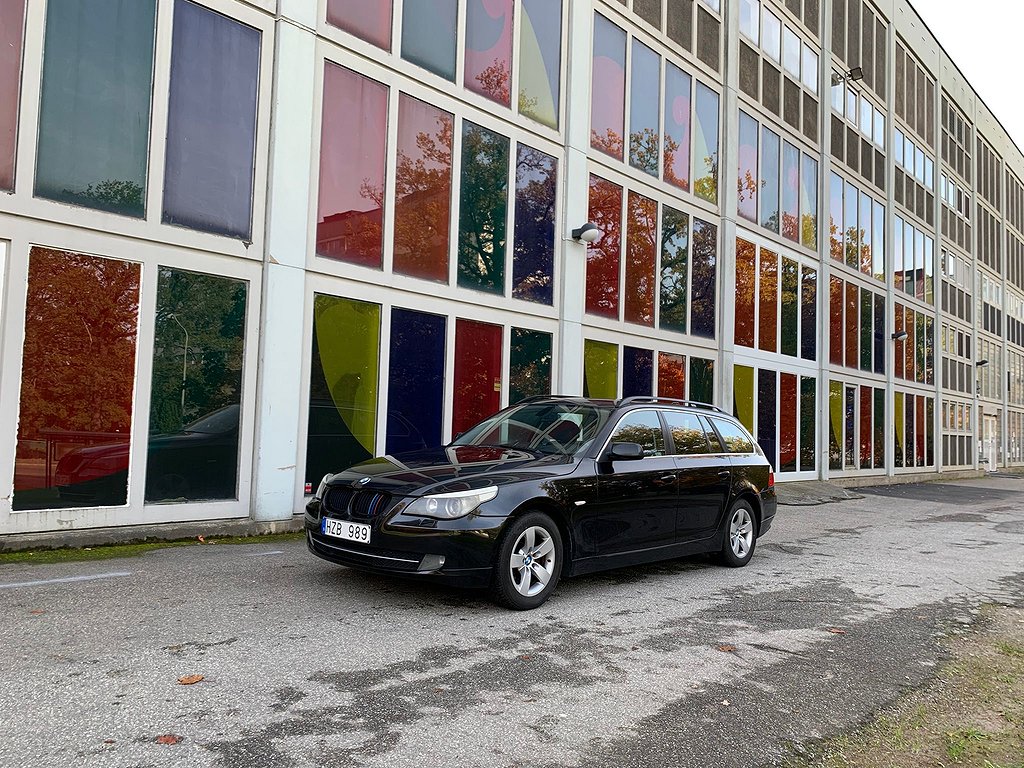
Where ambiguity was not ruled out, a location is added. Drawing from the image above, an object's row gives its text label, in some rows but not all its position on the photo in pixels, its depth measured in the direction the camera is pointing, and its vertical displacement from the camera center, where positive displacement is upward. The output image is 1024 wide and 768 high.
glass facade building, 8.07 +2.80
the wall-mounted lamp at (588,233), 13.65 +3.44
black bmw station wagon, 5.54 -0.54
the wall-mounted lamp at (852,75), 23.81 +11.02
